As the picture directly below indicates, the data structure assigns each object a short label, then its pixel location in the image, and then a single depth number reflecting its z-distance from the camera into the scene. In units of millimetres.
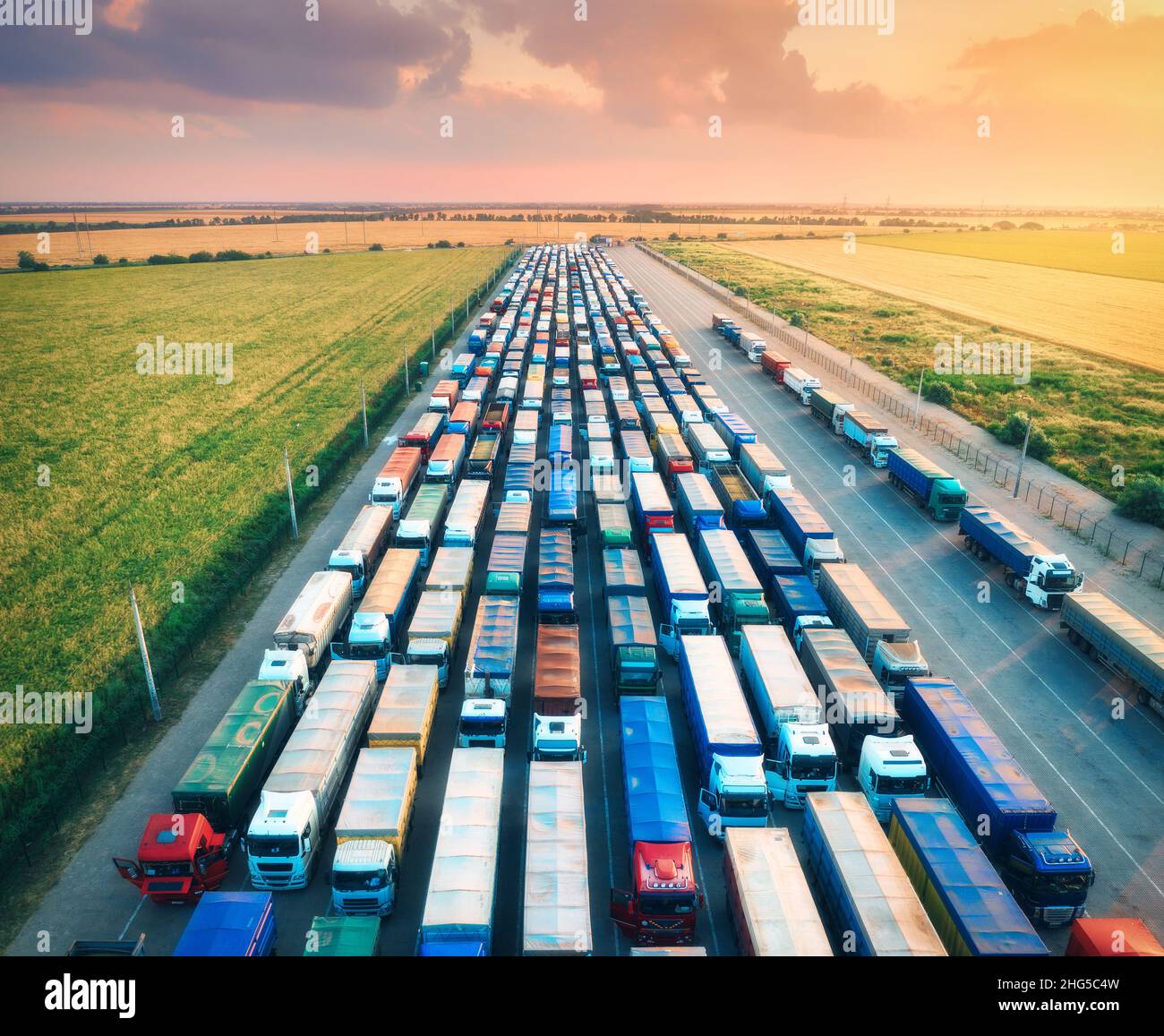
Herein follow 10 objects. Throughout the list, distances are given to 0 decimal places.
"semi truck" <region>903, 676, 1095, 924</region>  23484
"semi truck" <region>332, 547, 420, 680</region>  33344
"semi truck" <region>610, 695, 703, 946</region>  22109
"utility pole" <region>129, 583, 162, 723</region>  30922
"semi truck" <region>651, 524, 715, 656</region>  36000
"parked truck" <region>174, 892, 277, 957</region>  19688
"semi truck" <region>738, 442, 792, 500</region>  49281
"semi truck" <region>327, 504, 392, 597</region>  39250
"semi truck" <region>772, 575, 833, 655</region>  35625
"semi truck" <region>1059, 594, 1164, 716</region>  32750
